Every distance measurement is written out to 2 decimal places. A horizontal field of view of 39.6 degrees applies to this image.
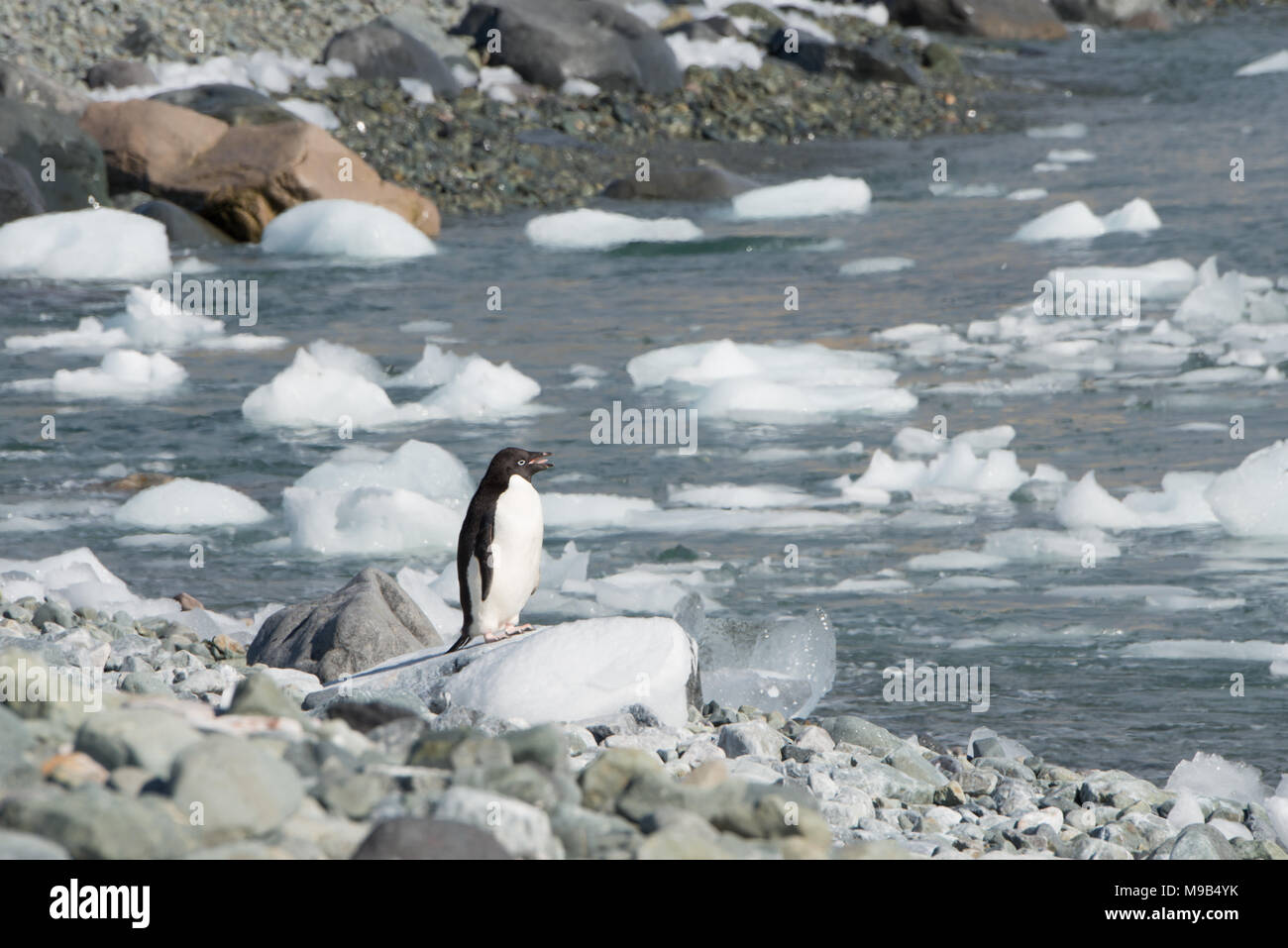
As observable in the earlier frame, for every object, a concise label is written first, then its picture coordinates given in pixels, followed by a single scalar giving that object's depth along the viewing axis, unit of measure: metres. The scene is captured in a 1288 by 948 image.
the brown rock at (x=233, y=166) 14.73
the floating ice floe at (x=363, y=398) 10.00
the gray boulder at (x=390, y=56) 18.69
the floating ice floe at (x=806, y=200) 15.44
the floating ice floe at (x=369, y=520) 8.04
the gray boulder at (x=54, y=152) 14.45
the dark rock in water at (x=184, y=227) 14.55
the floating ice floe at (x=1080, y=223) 14.27
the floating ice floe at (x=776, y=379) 10.01
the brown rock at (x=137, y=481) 8.88
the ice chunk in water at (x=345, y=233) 14.12
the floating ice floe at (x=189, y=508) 8.39
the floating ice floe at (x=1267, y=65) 21.91
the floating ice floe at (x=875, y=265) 13.37
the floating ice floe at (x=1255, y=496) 7.87
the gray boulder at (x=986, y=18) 25.38
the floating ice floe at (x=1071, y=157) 17.55
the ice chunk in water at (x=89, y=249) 13.46
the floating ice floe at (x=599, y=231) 14.48
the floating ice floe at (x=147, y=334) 11.65
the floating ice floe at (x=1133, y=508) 7.98
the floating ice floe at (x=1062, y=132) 19.11
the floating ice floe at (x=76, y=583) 6.96
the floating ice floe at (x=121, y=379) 10.65
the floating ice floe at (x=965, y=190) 16.27
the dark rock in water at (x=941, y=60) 22.34
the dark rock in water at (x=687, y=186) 16.09
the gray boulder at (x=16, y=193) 14.03
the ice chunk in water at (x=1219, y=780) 5.41
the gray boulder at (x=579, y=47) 19.61
